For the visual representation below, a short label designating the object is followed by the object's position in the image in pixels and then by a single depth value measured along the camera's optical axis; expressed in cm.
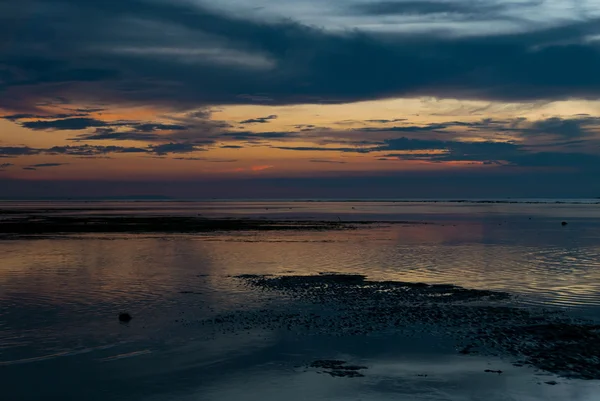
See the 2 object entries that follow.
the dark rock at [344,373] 1586
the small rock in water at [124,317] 2205
